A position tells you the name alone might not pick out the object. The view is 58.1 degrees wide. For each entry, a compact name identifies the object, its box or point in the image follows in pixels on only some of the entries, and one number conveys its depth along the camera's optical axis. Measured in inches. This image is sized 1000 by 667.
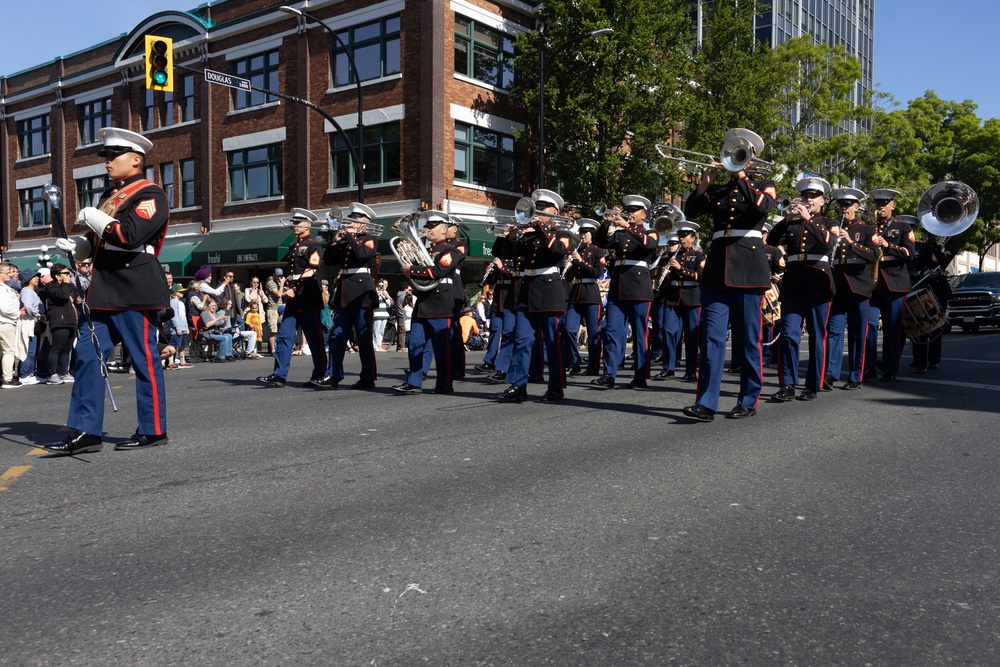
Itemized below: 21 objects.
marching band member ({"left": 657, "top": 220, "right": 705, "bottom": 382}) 456.1
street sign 745.0
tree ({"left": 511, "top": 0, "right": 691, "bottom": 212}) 1098.1
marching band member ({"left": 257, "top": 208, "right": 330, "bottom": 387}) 416.8
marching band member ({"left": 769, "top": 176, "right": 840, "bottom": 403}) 363.6
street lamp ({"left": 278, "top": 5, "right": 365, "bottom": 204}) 863.3
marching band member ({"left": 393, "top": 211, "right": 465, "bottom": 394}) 388.2
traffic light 657.0
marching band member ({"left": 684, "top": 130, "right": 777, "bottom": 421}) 295.1
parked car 992.9
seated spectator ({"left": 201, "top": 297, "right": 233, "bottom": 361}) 709.9
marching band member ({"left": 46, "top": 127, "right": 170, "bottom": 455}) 235.8
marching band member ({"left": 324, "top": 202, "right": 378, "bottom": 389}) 413.7
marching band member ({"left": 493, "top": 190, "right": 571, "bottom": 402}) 360.2
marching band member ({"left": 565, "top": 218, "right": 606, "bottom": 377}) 472.1
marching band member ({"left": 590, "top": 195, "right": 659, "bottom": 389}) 405.7
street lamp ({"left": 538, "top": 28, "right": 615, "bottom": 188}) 975.3
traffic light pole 835.4
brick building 1107.3
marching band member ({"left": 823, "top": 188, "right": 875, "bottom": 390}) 399.9
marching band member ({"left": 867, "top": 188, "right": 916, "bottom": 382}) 436.1
